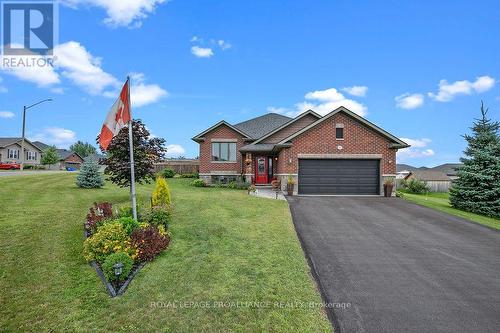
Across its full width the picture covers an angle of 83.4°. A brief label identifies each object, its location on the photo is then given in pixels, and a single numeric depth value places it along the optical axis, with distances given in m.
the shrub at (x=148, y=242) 6.84
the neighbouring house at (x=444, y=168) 64.87
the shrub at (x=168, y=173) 34.25
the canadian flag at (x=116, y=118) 8.12
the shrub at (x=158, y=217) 9.34
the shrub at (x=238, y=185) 23.33
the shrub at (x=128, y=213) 9.45
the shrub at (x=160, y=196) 11.13
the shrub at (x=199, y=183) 24.70
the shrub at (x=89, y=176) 20.23
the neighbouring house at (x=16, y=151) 54.62
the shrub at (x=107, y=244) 6.68
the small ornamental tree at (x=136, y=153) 12.52
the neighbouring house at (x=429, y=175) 56.12
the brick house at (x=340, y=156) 19.45
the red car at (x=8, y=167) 44.03
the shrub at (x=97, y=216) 8.61
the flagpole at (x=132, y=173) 8.45
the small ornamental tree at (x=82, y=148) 107.57
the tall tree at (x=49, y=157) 58.75
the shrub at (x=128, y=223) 7.75
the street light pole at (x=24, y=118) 31.46
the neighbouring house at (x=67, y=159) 72.44
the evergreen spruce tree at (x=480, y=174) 17.22
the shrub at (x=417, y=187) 39.16
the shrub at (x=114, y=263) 5.75
